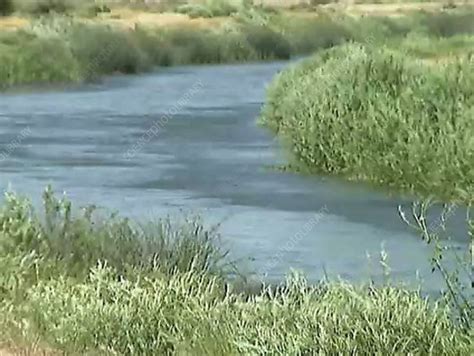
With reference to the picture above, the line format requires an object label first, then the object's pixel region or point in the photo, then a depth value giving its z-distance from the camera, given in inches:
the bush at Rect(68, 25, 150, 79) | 1315.2
